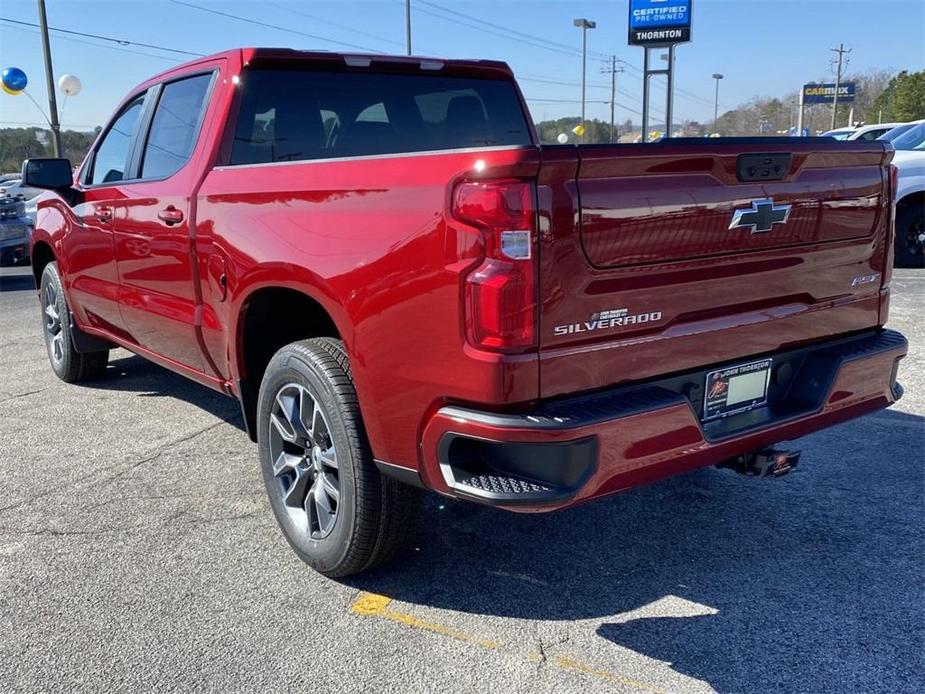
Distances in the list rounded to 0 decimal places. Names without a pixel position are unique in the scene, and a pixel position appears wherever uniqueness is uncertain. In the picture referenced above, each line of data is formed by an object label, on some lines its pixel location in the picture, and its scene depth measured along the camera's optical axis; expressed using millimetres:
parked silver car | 13078
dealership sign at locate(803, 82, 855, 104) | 92625
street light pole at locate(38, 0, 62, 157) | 20414
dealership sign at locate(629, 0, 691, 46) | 18781
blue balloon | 20538
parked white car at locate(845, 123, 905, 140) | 16031
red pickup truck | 2232
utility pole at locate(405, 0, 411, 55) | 32188
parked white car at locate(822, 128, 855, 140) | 21891
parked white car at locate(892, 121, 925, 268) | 10102
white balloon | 22031
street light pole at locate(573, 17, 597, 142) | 50694
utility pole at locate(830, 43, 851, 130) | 92075
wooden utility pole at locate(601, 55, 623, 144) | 75625
